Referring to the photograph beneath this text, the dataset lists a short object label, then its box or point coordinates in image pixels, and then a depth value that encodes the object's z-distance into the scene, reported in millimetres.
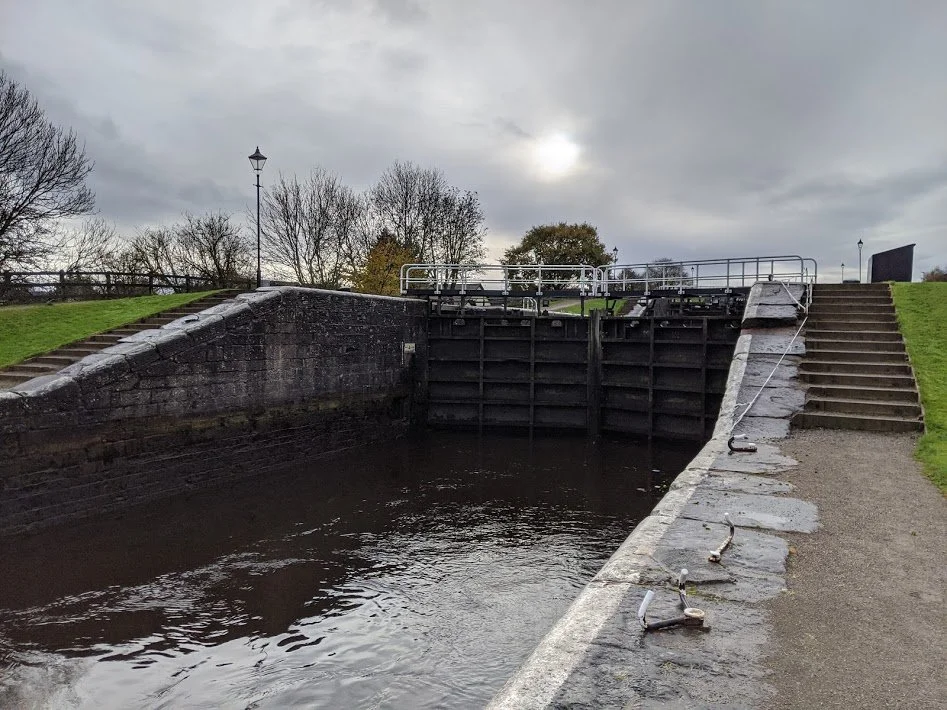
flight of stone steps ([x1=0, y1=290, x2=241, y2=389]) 10125
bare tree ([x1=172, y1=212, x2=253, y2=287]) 33844
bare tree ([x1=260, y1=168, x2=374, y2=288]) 30125
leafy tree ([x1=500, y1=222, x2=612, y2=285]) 43344
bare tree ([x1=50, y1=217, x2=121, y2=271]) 25875
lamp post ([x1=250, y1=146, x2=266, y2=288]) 16234
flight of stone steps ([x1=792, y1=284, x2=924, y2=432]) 7820
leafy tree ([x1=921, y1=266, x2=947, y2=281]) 43694
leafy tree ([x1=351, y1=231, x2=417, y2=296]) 27828
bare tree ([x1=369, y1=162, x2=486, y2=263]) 32750
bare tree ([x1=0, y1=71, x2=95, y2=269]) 18266
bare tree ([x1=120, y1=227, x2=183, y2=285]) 32625
